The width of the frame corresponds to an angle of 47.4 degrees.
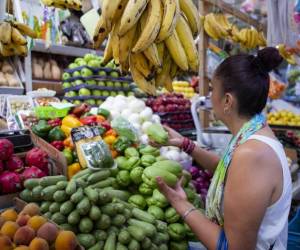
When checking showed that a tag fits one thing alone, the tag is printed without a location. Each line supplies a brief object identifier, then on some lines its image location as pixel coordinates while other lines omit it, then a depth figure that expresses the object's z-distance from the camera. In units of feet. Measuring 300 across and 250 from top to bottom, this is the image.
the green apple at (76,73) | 13.39
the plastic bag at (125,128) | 8.02
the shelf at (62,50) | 18.09
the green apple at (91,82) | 13.17
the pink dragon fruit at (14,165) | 6.23
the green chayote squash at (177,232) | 6.08
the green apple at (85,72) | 13.12
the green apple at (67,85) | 13.82
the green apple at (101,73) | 13.55
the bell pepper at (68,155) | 7.04
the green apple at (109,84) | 13.73
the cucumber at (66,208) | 4.97
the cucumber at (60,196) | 5.07
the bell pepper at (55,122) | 8.05
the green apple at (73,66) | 13.76
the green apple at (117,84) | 13.97
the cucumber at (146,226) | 5.39
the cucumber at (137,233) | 5.16
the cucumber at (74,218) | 4.89
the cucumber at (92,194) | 5.03
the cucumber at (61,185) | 5.30
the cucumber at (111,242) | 4.93
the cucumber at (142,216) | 5.75
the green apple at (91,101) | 12.95
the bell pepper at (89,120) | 8.05
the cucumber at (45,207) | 5.21
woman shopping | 4.24
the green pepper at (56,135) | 7.64
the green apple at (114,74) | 13.91
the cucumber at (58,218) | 4.88
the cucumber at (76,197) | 5.01
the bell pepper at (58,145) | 7.45
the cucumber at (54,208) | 5.04
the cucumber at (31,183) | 5.59
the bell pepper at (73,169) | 6.89
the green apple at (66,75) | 13.88
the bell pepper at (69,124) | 7.84
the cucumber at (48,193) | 5.21
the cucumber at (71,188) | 5.12
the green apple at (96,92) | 13.32
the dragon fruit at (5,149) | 6.09
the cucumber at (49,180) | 5.51
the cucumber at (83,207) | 4.92
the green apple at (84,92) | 12.96
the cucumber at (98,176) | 6.19
